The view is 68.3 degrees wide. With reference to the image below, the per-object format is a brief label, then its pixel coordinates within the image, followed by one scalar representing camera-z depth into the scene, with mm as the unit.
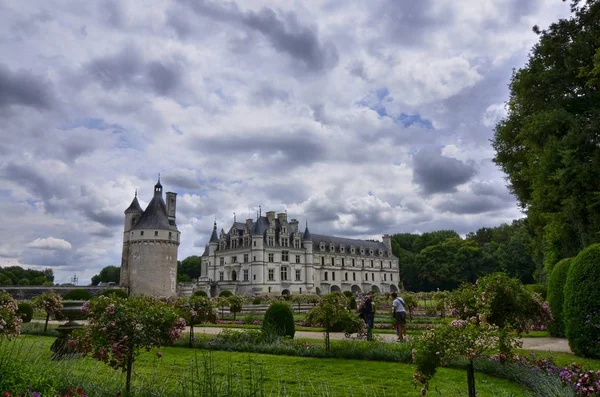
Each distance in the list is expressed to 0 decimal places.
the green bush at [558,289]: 12453
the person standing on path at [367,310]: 12930
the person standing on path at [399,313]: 12168
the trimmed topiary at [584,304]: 9117
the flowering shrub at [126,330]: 6527
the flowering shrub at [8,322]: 8145
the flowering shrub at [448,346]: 4613
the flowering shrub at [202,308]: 12867
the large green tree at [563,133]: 15320
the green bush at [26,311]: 19312
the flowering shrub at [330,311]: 10438
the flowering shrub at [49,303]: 15680
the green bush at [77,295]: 25025
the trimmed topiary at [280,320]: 12617
